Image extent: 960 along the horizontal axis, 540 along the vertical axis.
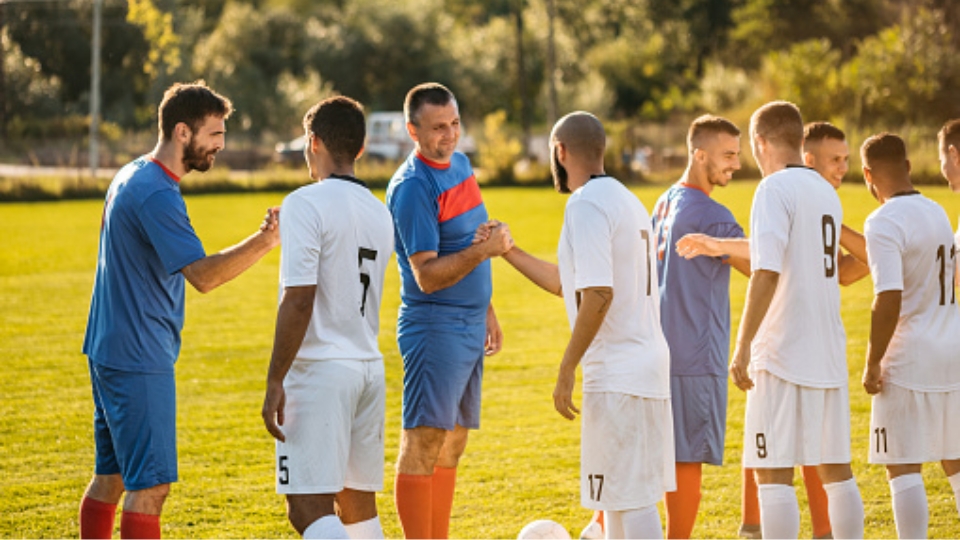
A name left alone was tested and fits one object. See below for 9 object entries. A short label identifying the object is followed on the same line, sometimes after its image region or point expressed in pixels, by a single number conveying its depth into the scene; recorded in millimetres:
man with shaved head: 10742
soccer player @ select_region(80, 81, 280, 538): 10734
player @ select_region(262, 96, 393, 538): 10195
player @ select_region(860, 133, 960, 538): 12266
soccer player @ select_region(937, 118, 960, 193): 13203
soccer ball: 12328
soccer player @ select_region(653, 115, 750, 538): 13008
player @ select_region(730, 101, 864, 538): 11469
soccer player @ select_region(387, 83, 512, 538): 12367
